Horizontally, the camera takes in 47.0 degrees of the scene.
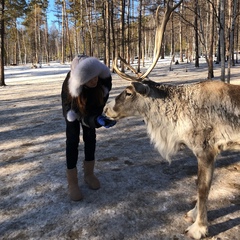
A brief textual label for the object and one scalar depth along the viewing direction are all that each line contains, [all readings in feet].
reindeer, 8.57
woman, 9.59
